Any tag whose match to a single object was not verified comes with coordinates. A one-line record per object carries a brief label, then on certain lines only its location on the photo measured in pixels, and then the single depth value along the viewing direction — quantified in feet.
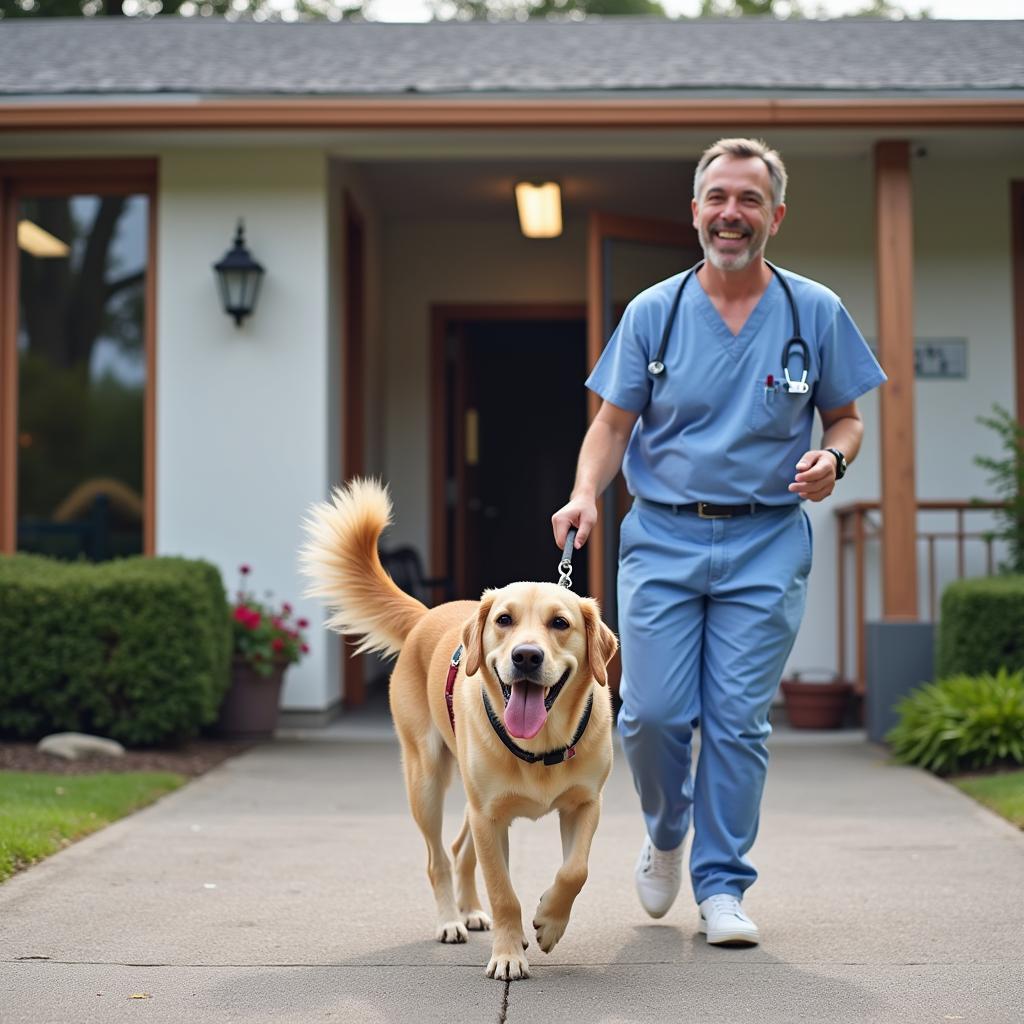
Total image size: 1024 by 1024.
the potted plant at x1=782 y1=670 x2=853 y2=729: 28.53
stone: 22.75
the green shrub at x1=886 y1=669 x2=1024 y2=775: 21.93
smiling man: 12.47
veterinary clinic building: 26.58
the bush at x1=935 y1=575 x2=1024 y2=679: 23.53
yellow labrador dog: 10.92
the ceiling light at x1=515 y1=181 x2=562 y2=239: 31.94
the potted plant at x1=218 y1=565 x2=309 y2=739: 26.30
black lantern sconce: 27.61
